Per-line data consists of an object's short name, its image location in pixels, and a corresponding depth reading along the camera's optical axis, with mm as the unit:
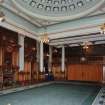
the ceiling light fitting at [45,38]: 6291
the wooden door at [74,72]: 12135
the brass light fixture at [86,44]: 10441
